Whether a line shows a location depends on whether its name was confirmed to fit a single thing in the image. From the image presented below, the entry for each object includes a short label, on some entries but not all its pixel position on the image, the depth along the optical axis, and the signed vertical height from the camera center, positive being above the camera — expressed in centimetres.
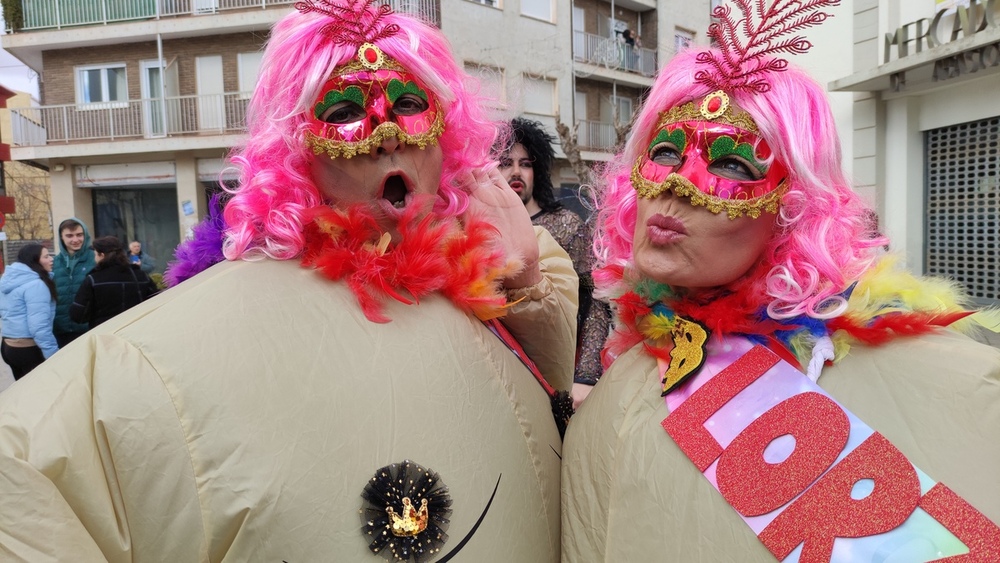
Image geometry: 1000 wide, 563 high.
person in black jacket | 467 -37
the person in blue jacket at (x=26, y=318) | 476 -55
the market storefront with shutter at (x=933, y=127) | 637 +83
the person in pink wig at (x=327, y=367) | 117 -26
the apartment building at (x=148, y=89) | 1432 +304
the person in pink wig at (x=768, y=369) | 121 -30
